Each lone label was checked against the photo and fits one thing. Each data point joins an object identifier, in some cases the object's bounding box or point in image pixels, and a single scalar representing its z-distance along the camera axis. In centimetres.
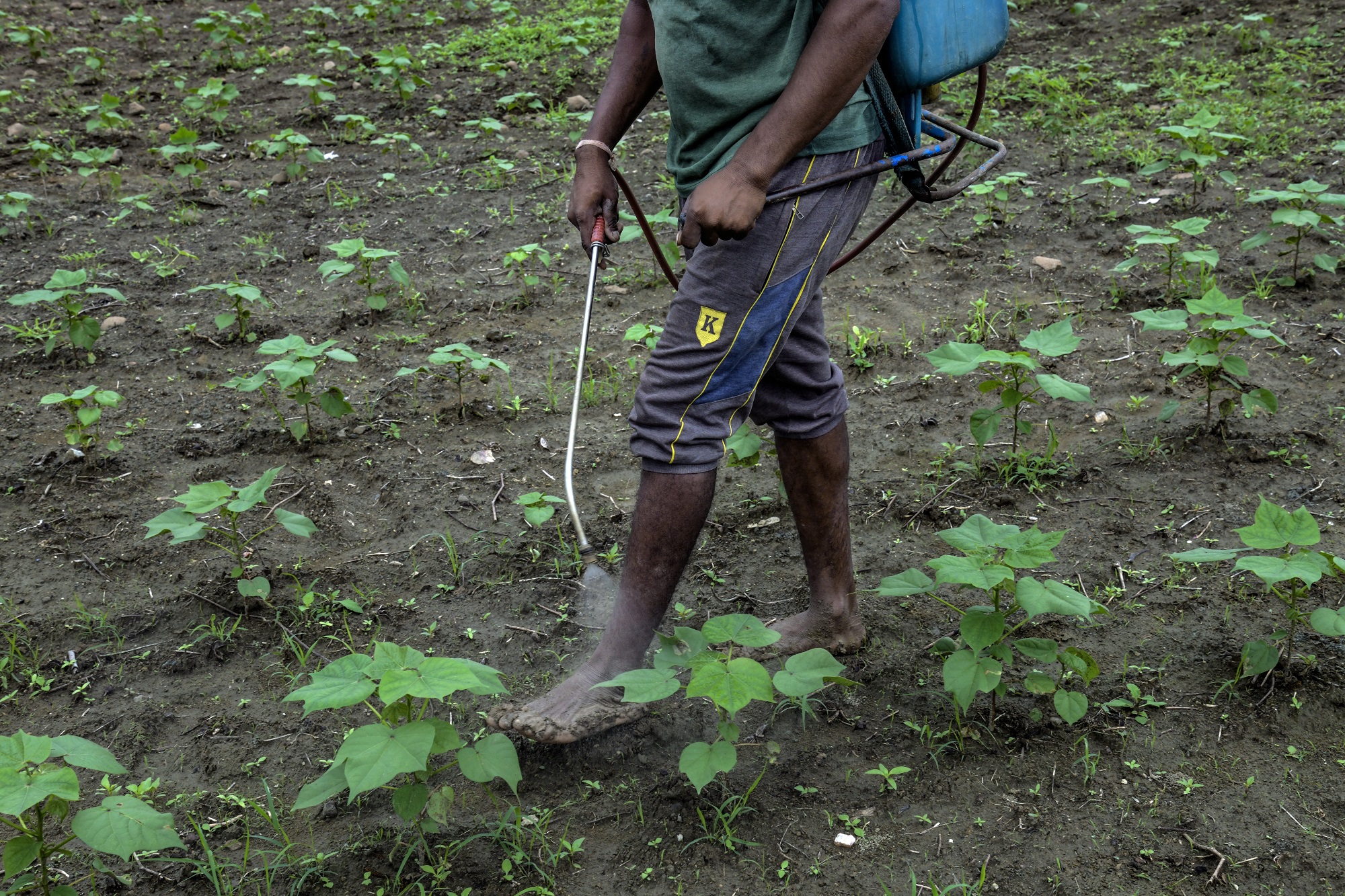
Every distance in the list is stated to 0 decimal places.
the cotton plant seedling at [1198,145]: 450
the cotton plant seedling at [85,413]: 332
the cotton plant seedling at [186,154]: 559
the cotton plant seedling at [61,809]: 173
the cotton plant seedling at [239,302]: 389
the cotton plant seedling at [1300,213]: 379
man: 198
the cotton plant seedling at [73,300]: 384
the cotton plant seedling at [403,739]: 182
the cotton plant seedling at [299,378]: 330
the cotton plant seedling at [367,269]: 399
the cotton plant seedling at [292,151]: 542
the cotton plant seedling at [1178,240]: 375
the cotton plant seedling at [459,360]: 345
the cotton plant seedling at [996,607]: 207
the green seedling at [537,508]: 283
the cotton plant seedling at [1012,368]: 288
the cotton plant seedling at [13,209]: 491
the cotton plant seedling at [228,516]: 264
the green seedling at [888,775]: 218
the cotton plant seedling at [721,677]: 192
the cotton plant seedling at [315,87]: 623
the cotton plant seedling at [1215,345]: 309
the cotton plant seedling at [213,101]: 631
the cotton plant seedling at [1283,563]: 210
